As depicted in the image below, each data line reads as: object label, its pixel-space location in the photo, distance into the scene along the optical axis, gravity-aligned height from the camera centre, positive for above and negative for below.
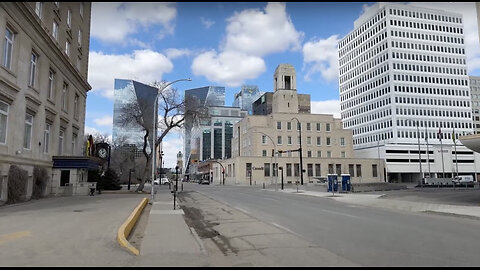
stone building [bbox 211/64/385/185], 92.00 +8.19
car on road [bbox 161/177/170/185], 87.90 -0.77
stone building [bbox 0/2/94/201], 21.93 +6.21
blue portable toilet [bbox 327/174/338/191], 38.78 -0.39
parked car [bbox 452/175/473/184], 65.97 -0.41
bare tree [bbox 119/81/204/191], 39.31 +6.70
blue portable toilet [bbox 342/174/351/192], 39.31 -0.50
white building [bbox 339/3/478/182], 112.00 +27.30
